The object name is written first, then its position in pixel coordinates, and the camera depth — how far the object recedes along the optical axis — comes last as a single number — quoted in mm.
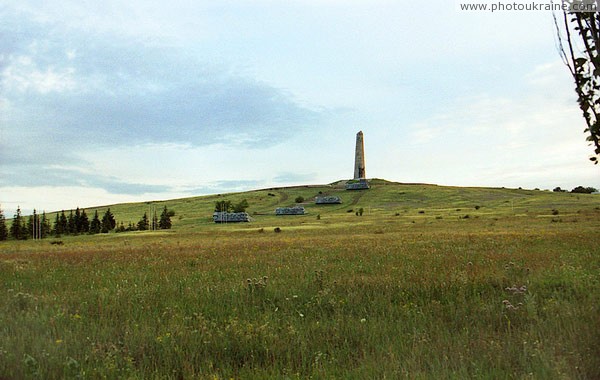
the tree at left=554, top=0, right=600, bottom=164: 5750
